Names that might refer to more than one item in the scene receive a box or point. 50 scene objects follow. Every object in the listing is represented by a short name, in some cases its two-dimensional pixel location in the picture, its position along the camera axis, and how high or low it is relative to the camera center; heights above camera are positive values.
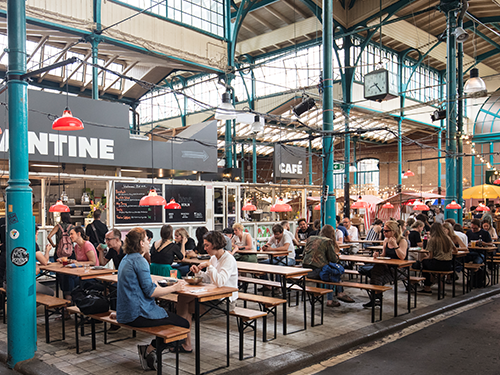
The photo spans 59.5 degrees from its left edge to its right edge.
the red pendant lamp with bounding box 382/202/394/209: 20.77 -1.09
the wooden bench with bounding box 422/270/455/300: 8.48 -1.84
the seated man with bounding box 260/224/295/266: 9.14 -1.27
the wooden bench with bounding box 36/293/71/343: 5.71 -1.57
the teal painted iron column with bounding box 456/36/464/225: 15.62 +1.64
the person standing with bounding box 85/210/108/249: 9.73 -1.00
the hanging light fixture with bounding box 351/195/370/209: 16.16 -0.83
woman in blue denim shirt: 4.44 -1.09
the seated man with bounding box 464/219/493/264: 10.05 -1.40
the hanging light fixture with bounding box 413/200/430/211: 14.86 -0.83
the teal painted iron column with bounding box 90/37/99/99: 13.10 +3.47
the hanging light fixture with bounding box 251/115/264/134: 11.81 +1.59
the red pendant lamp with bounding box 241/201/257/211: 13.31 -0.71
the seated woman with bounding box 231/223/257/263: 8.82 -1.26
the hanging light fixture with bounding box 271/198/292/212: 10.64 -0.57
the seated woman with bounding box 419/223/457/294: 8.69 -1.38
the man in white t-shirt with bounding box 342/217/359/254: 12.87 -1.40
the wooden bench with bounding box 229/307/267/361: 5.12 -1.57
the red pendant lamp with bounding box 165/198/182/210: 10.75 -0.50
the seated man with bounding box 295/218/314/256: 11.79 -1.34
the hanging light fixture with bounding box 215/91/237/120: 8.62 +1.49
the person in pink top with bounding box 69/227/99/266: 7.19 -1.09
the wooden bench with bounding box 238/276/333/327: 6.57 -1.64
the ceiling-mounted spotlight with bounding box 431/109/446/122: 15.11 +2.37
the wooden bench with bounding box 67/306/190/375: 4.22 -1.47
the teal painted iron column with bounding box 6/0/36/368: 5.07 -0.39
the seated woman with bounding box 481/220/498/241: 11.02 -1.27
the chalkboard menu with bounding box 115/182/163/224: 11.58 -0.57
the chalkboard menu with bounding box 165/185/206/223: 12.93 -0.54
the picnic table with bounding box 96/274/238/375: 4.50 -1.16
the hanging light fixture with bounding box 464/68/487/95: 10.11 +2.23
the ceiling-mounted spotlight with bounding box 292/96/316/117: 10.89 +1.95
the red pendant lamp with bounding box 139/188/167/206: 8.52 -0.29
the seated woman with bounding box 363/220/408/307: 7.60 -1.22
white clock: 10.28 +2.31
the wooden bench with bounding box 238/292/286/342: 5.75 -1.58
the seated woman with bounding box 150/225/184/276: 6.98 -1.11
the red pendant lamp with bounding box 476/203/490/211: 18.80 -1.15
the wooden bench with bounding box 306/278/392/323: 6.75 -1.67
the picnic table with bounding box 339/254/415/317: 7.00 -1.33
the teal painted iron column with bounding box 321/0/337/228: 8.70 +1.51
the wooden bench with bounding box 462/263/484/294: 9.38 -1.94
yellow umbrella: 18.50 -0.46
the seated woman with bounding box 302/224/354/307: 7.45 -1.18
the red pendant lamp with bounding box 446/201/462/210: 14.04 -0.79
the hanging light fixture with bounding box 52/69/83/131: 6.29 +0.91
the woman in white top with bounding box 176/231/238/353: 5.04 -1.04
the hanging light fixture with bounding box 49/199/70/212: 8.69 -0.44
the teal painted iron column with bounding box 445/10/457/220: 14.49 +1.90
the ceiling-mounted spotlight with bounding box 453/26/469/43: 11.98 +4.06
